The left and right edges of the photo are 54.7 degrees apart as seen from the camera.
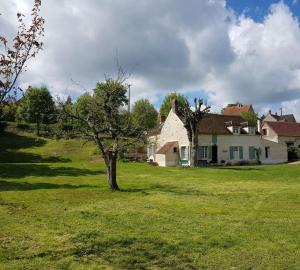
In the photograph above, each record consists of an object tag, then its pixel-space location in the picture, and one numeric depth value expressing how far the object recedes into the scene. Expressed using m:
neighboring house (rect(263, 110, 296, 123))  61.33
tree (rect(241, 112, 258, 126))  55.44
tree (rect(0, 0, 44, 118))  6.76
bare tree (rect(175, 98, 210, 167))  26.96
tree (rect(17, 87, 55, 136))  47.21
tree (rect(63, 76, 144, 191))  14.34
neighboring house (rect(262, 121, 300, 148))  36.64
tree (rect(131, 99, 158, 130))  52.89
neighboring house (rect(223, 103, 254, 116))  61.94
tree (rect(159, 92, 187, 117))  53.29
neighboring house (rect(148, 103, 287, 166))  31.01
